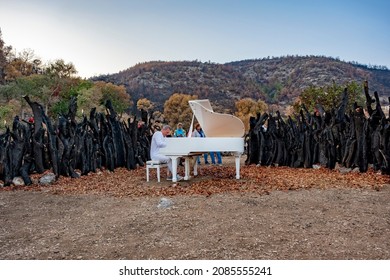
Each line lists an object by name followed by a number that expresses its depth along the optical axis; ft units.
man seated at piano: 25.58
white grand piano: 24.22
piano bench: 25.95
